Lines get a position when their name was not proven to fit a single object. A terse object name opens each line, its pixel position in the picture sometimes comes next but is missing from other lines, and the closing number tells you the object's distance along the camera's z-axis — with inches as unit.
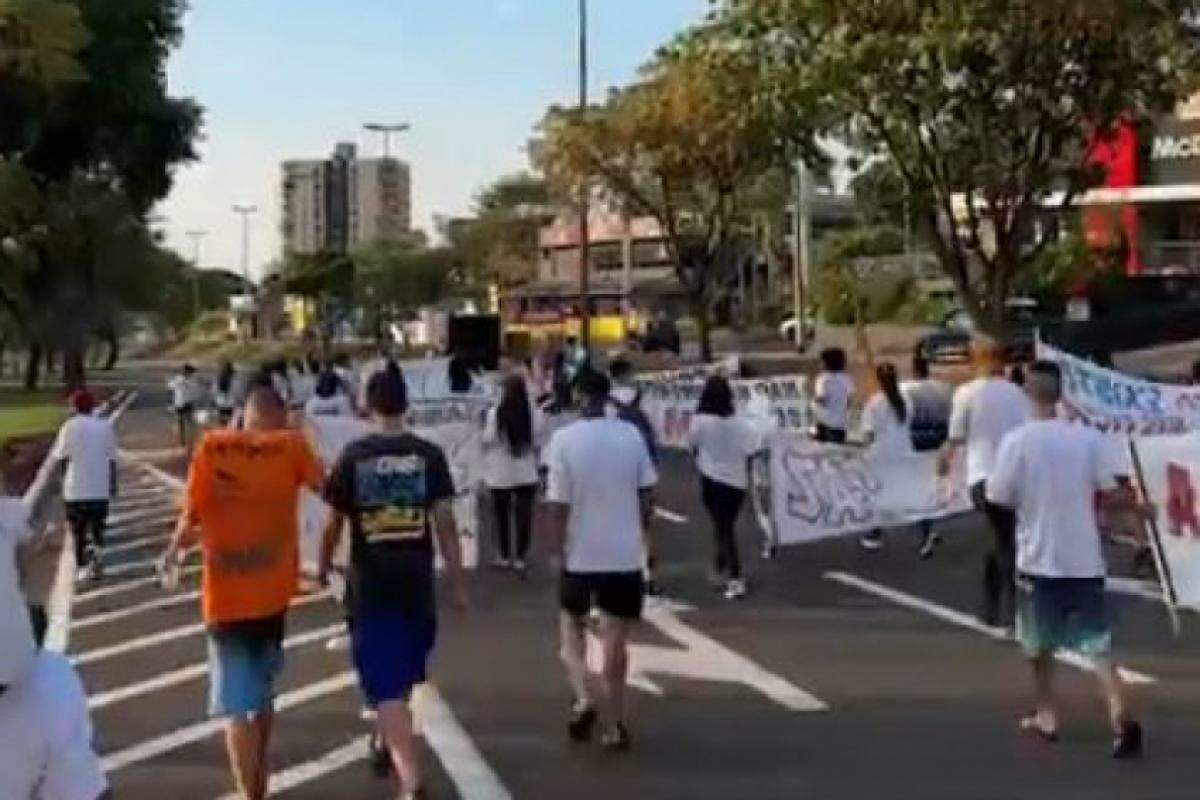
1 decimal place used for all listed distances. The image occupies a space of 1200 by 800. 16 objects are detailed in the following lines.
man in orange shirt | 360.5
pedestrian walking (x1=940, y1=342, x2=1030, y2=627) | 572.1
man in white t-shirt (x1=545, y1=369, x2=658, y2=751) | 419.8
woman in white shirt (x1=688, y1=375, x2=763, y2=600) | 663.8
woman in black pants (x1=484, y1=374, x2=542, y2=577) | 738.8
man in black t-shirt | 359.3
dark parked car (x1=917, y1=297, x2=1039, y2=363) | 1889.8
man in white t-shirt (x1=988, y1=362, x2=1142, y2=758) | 409.4
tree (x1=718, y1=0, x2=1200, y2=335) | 1187.3
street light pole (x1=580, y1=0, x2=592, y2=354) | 2016.5
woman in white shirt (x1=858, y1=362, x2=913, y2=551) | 783.7
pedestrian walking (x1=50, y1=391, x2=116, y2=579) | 753.0
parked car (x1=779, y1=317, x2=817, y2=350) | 2817.9
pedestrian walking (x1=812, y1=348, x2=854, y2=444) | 892.0
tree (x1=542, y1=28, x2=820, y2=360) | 1936.5
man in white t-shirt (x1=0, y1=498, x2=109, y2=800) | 170.9
